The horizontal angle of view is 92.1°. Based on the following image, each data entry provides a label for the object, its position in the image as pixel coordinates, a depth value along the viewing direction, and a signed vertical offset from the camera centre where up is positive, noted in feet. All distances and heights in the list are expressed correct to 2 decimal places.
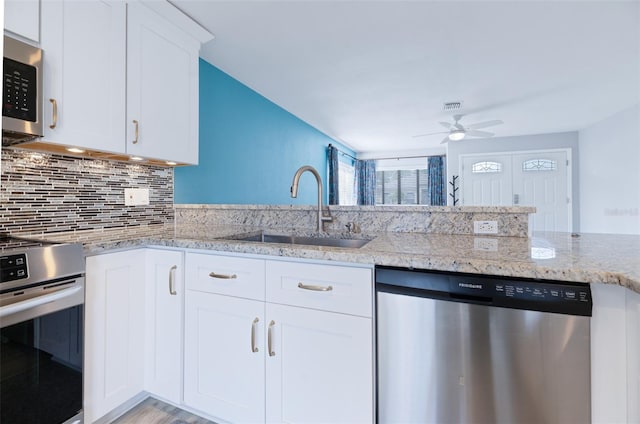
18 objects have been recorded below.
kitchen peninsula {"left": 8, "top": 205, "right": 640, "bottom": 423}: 2.80 -1.04
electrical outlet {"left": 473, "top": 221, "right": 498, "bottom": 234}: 5.13 -0.22
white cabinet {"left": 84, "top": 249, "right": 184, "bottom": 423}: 4.30 -1.71
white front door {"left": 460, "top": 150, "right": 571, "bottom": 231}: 17.26 +1.83
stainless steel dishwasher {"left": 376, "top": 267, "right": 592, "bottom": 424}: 2.86 -1.37
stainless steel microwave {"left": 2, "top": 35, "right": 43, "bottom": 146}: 3.85 +1.62
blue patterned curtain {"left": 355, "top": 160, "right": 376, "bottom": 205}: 23.75 +2.72
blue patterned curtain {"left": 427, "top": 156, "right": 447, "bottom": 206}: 21.89 +2.49
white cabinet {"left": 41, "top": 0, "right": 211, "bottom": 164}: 4.44 +2.34
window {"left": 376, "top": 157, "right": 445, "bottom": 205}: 23.00 +2.51
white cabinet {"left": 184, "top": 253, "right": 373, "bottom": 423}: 3.65 -1.68
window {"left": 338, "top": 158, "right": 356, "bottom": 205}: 20.88 +2.32
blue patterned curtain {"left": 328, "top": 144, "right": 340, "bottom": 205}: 18.29 +2.37
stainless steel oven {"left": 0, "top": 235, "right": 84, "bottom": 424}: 3.33 -1.36
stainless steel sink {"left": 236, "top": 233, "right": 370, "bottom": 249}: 5.59 -0.49
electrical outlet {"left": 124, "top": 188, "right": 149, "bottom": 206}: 6.41 +0.41
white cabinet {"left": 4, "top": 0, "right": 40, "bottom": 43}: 3.92 +2.59
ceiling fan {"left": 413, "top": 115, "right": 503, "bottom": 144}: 13.51 +3.88
